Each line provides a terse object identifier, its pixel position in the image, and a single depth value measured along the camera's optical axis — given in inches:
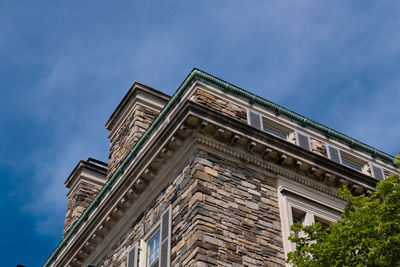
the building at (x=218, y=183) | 668.7
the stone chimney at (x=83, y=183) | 1154.0
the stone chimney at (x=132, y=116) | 984.9
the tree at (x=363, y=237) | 538.6
